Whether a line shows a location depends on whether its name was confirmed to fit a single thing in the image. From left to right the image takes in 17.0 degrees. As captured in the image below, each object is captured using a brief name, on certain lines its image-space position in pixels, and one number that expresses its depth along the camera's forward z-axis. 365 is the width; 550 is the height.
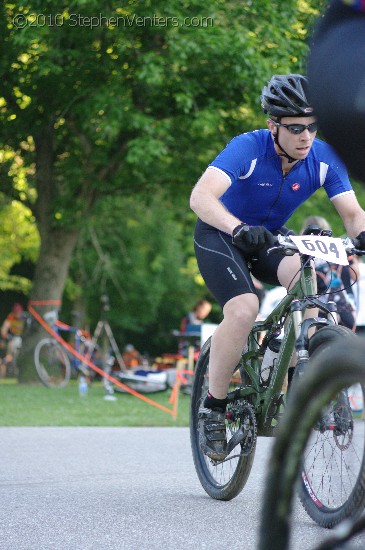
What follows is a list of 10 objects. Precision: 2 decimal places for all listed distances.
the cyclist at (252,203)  5.48
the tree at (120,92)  18.23
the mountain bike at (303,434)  2.74
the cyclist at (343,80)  2.88
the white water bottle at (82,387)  16.55
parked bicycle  19.31
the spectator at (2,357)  33.56
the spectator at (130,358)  29.76
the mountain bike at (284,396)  4.51
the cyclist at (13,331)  32.06
